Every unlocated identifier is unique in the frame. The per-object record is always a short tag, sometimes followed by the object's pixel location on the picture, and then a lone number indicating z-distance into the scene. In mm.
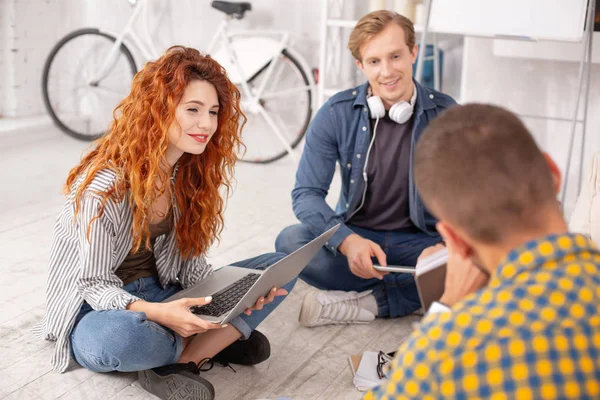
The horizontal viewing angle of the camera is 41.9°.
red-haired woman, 1848
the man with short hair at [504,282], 863
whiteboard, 2947
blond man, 2367
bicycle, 4230
